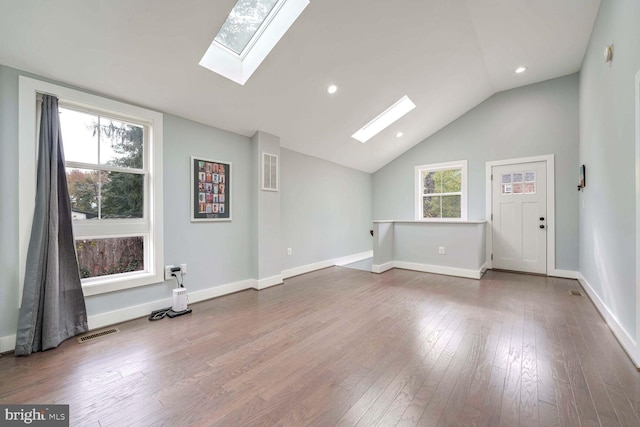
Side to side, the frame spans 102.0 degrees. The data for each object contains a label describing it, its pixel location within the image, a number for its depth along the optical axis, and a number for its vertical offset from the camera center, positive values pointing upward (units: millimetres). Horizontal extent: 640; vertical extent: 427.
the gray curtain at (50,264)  2109 -444
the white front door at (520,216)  4566 -86
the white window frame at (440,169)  5336 +637
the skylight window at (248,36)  2545 +1839
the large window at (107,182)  2189 +307
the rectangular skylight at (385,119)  4590 +1748
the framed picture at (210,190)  3252 +296
